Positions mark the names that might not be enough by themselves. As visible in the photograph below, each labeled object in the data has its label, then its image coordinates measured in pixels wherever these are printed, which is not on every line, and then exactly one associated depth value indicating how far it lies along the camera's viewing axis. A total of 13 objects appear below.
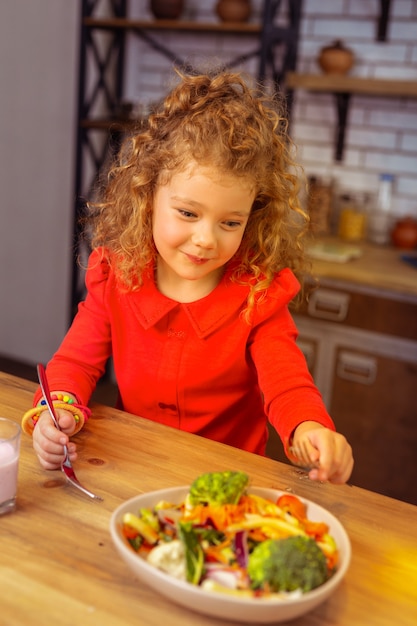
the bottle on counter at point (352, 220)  3.19
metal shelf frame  3.11
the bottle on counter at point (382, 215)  3.17
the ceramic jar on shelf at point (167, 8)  3.33
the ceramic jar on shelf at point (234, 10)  3.18
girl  1.30
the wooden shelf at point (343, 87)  2.84
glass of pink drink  0.96
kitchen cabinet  2.57
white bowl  0.73
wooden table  0.79
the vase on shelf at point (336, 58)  3.03
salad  0.77
